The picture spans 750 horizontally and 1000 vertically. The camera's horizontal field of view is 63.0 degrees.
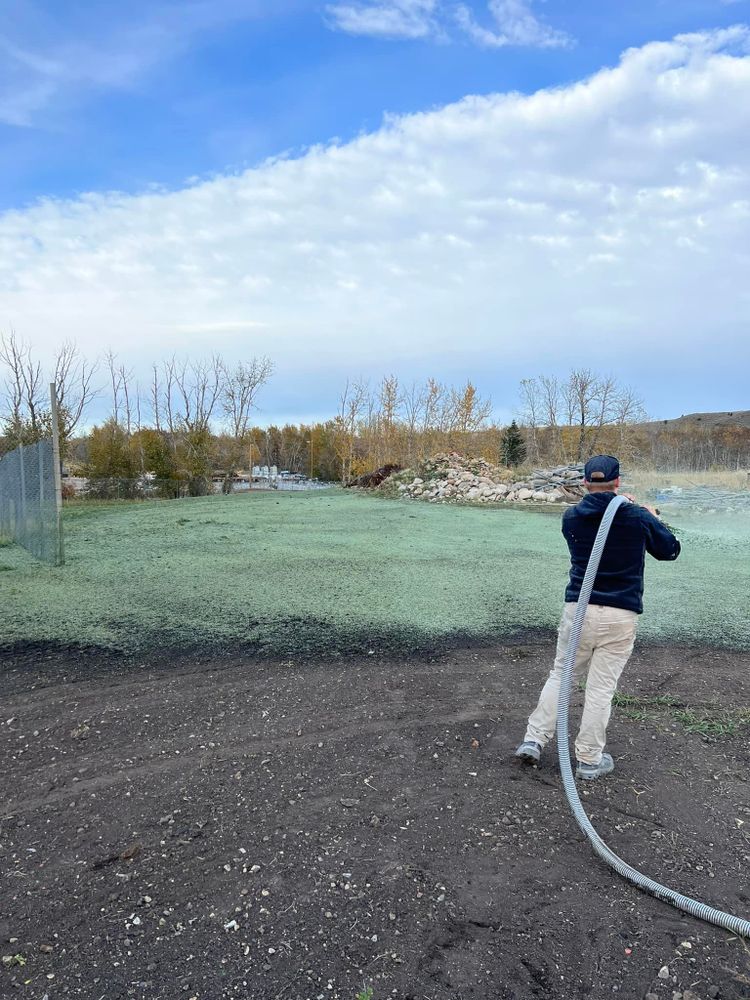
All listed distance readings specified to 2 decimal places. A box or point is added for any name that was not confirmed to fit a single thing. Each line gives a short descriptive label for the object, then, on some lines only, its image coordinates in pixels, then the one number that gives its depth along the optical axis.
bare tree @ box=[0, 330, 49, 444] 23.58
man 2.85
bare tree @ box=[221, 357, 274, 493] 33.12
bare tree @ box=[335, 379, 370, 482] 36.06
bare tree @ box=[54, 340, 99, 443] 24.83
